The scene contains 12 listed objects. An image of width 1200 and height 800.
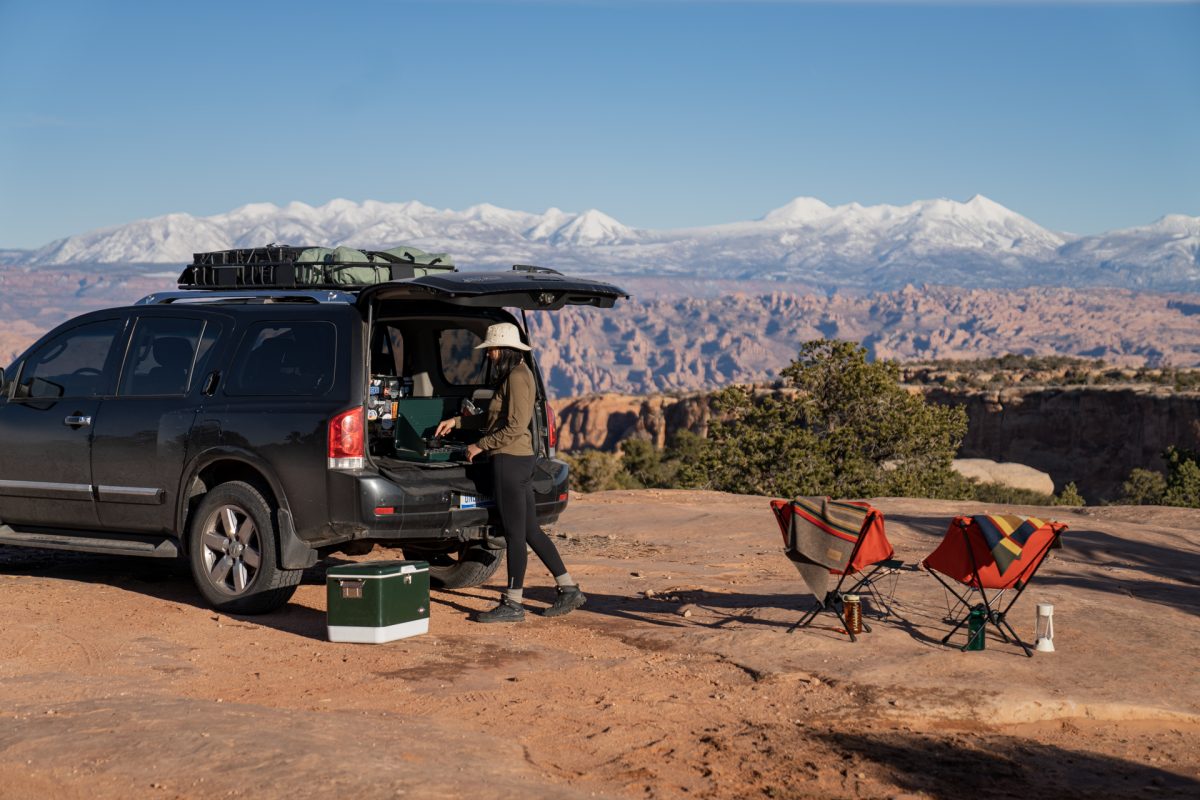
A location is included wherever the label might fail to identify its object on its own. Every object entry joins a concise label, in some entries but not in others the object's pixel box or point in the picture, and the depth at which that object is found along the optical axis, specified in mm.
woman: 8891
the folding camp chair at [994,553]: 8305
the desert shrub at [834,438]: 31188
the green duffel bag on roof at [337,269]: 9391
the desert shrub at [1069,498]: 35844
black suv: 8688
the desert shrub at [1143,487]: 43094
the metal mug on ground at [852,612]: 8516
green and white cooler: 8336
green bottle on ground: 8234
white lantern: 8195
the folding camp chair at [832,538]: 8469
